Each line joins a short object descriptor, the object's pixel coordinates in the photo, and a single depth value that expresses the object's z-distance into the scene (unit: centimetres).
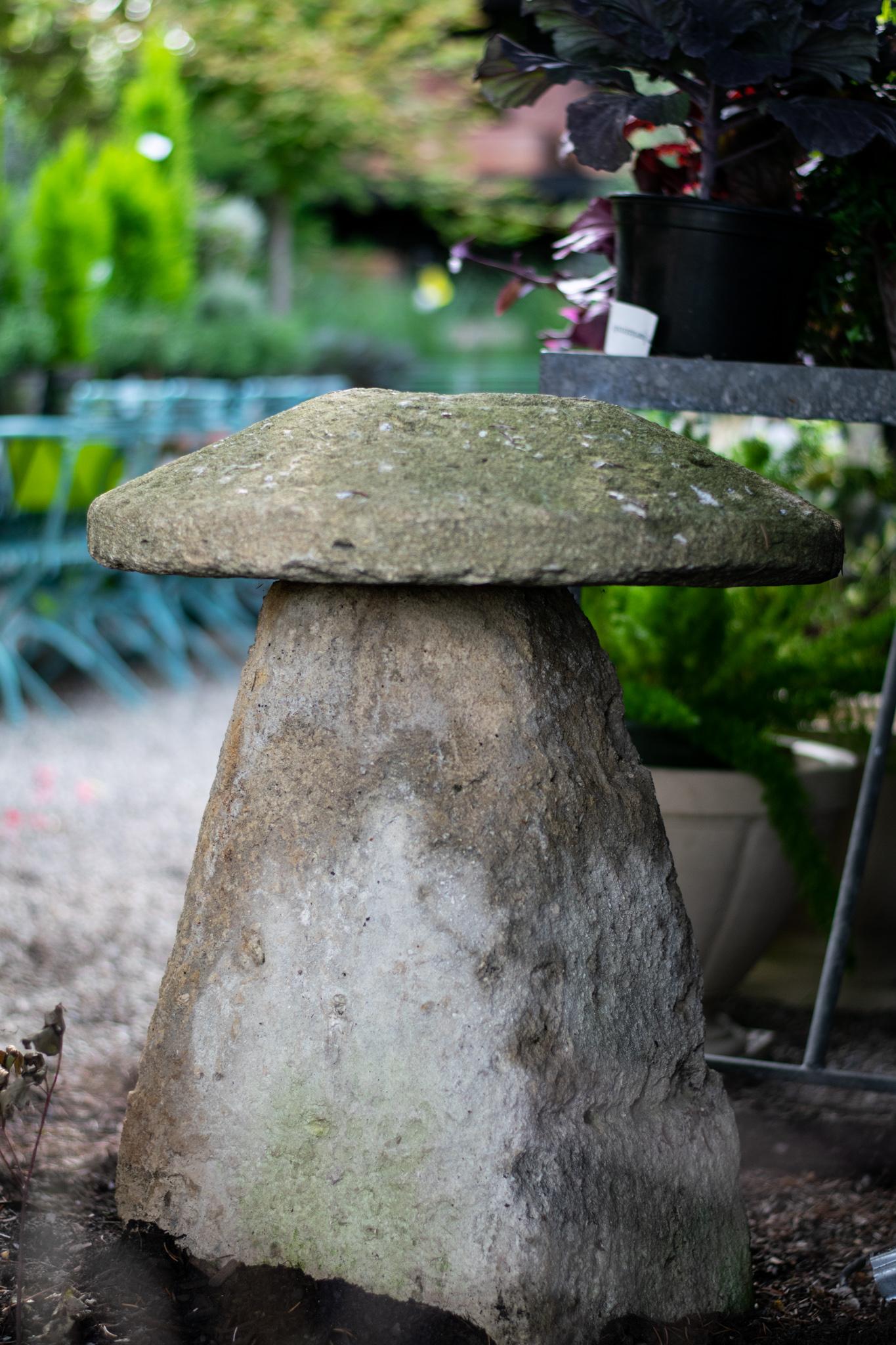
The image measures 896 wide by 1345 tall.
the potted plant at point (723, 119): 236
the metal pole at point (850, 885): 262
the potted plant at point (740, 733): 279
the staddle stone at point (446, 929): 216
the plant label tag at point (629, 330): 247
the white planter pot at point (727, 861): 279
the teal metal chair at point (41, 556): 486
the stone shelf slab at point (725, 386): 239
